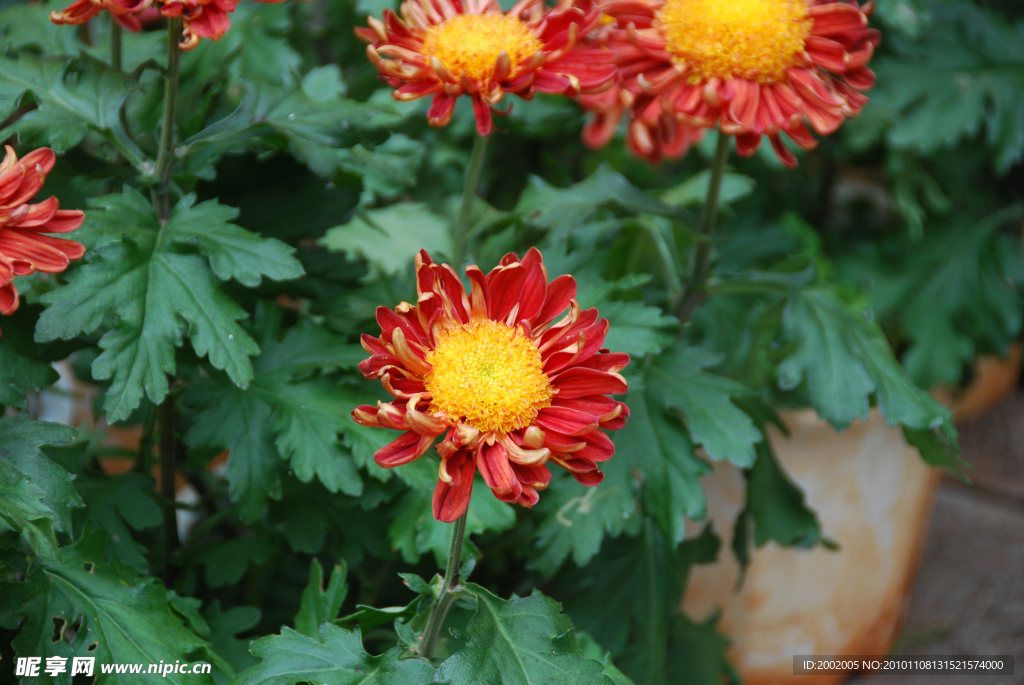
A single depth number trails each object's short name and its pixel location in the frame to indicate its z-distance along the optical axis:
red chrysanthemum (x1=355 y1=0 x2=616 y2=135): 0.94
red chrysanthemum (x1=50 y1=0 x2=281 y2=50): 0.93
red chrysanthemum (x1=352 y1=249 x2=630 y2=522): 0.89
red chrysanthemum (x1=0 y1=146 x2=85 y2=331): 0.91
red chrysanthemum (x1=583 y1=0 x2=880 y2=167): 0.97
